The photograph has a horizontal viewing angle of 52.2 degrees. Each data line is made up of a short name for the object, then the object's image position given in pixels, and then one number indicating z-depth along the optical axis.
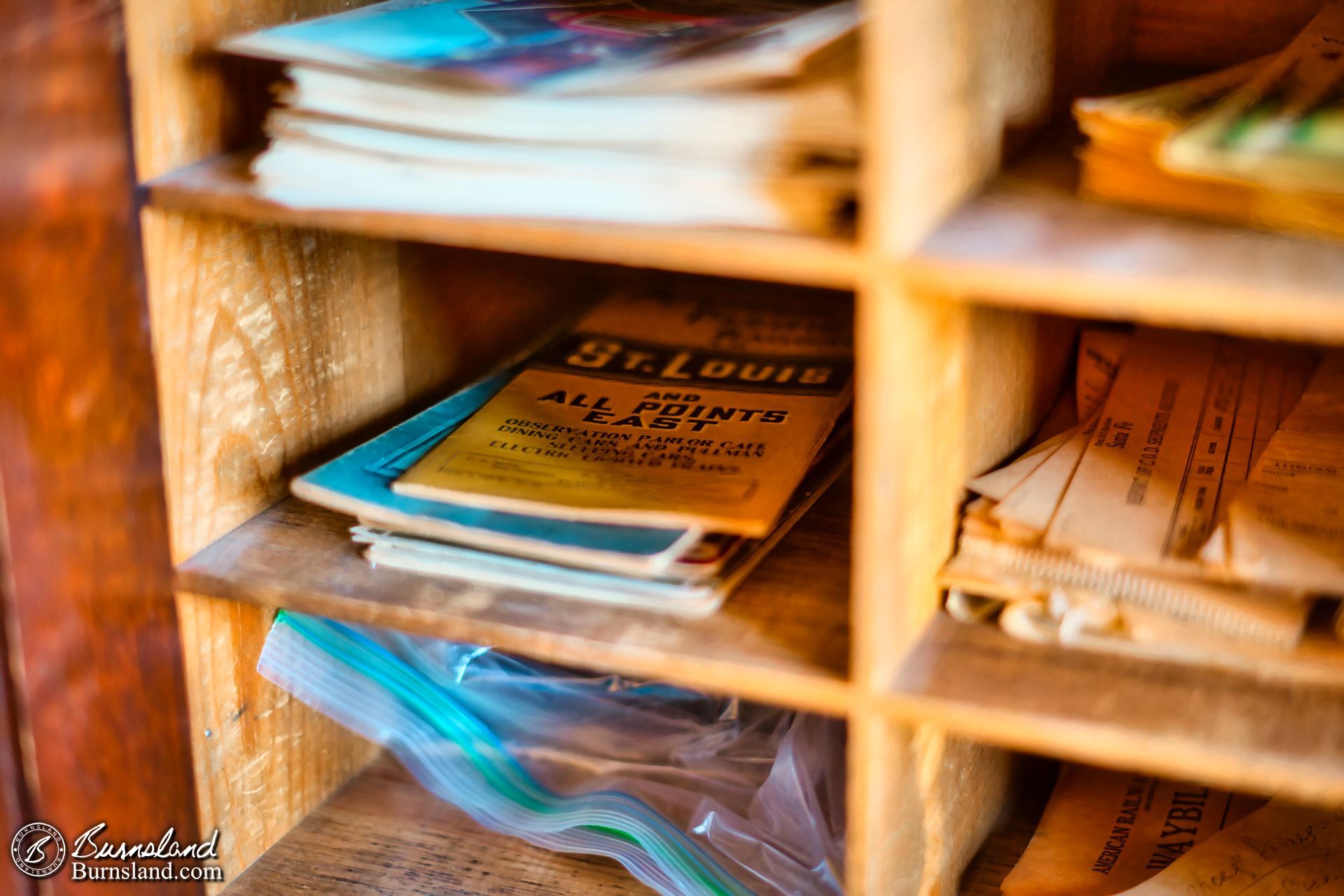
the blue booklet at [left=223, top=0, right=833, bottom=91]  0.70
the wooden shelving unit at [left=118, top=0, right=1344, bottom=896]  0.65
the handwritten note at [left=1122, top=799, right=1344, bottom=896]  0.90
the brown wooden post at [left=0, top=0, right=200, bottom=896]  0.74
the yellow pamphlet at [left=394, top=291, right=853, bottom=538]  0.87
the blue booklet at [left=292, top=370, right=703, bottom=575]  0.82
